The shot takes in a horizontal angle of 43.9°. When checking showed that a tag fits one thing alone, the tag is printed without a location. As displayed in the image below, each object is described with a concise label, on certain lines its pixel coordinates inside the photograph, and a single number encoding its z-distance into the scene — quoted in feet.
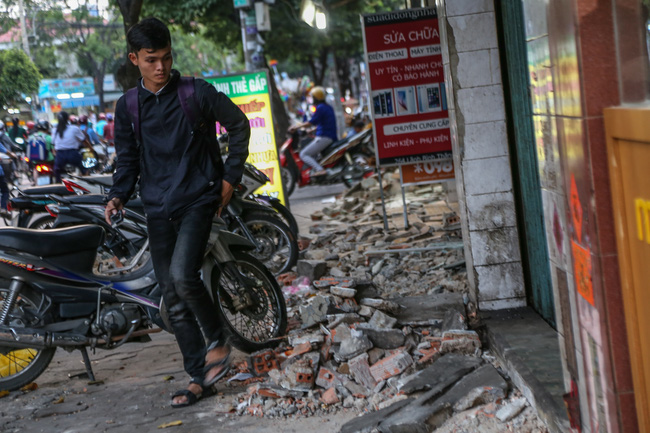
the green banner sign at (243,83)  30.76
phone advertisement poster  27.32
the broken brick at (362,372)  14.89
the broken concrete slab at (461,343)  15.37
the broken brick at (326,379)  15.17
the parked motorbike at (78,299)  16.48
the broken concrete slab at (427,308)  17.22
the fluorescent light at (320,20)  48.44
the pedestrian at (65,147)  49.65
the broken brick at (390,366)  14.85
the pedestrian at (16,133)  84.64
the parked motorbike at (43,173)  48.16
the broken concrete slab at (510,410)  12.35
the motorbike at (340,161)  48.37
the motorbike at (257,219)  25.17
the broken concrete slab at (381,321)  16.66
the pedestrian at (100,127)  95.92
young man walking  14.55
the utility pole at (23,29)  108.06
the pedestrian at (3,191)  43.11
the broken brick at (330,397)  14.49
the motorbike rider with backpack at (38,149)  68.90
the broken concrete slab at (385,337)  16.06
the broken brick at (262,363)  16.39
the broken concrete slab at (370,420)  12.69
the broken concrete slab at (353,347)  15.62
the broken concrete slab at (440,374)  13.84
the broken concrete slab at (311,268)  23.24
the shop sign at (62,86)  180.24
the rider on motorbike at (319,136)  47.20
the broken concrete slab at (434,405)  12.23
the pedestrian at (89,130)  70.84
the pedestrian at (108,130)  86.48
